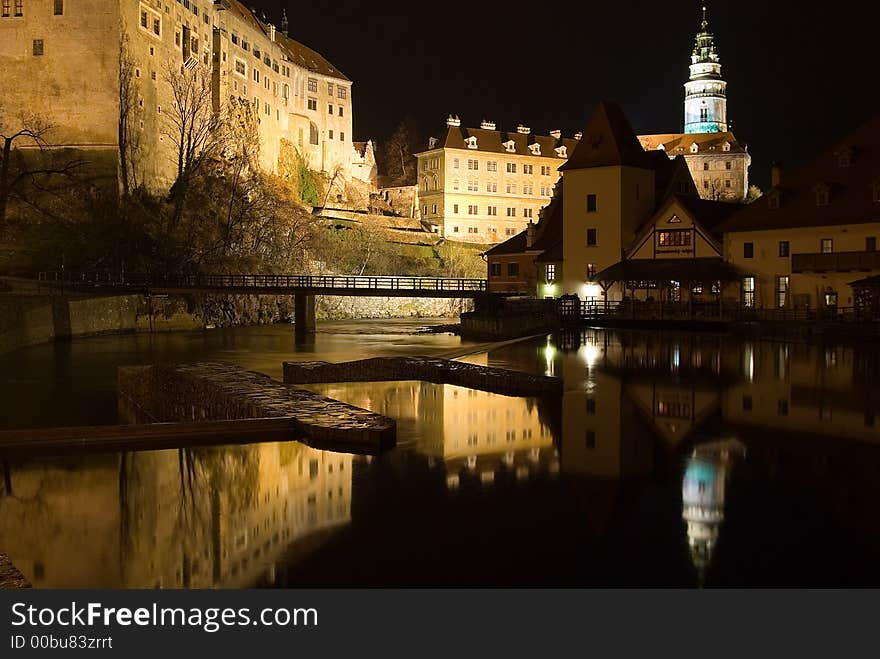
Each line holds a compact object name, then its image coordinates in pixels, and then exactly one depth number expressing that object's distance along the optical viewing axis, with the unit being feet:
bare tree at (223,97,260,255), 192.13
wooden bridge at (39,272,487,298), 139.44
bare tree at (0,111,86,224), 163.73
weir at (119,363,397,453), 46.19
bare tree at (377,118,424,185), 325.09
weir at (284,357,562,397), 70.64
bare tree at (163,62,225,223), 178.60
